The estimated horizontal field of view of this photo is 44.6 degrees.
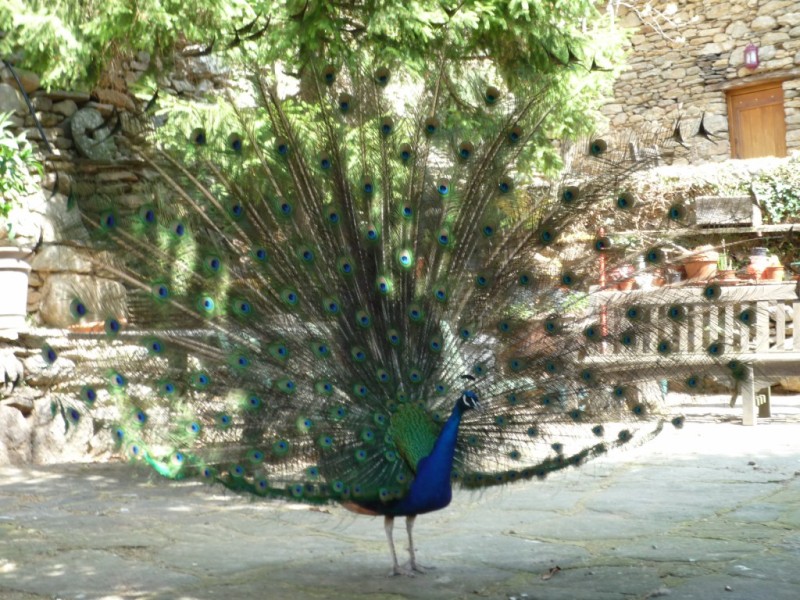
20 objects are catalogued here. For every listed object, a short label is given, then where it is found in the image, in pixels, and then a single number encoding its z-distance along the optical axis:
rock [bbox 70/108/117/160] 9.31
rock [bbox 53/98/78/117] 9.29
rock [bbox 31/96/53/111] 9.07
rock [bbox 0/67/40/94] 8.70
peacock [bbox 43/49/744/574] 3.91
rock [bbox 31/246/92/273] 8.50
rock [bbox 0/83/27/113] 8.59
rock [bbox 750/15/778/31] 16.91
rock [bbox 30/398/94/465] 7.77
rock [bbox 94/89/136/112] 6.66
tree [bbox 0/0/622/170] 6.28
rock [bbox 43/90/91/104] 9.23
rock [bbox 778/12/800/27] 16.71
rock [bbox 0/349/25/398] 7.76
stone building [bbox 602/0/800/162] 16.97
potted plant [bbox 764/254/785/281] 10.03
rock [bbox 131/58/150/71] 9.75
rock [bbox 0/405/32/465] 7.56
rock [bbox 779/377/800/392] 11.82
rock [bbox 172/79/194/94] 10.07
